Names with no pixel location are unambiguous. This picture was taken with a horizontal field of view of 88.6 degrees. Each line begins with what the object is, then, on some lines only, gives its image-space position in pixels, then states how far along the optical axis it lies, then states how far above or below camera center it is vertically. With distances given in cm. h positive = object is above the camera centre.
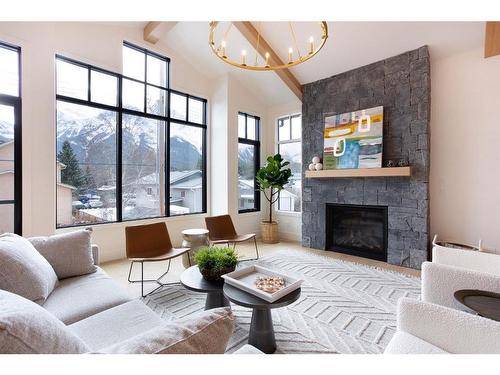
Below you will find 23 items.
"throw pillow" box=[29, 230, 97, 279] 205 -57
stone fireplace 365 +72
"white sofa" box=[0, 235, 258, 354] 68 -44
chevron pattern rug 199 -122
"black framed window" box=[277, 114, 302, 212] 556 +69
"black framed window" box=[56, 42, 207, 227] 373 +68
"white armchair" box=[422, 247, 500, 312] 160 -62
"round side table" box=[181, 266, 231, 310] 203 -82
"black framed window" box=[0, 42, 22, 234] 311 +45
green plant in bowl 215 -67
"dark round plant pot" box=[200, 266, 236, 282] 214 -75
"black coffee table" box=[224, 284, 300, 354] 181 -103
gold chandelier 402 +226
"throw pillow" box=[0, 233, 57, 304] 154 -56
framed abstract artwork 398 +75
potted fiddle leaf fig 511 +11
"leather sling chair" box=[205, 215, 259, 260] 388 -76
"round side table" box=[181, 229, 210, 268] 351 -81
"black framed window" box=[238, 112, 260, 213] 565 +54
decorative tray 176 -75
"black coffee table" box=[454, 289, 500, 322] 134 -65
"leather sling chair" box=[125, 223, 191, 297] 296 -77
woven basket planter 537 -100
